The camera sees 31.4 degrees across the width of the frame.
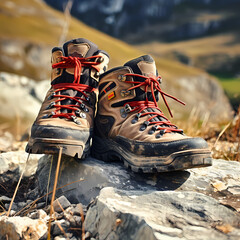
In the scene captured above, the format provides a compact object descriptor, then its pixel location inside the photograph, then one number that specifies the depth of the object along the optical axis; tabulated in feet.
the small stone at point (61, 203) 1.91
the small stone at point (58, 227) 1.76
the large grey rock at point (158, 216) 1.60
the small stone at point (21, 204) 2.09
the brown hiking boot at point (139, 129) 1.98
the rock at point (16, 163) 2.41
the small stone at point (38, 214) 1.87
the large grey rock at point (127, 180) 1.99
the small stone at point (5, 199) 2.14
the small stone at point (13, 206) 2.06
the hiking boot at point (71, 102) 2.04
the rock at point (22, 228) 1.73
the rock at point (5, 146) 3.00
